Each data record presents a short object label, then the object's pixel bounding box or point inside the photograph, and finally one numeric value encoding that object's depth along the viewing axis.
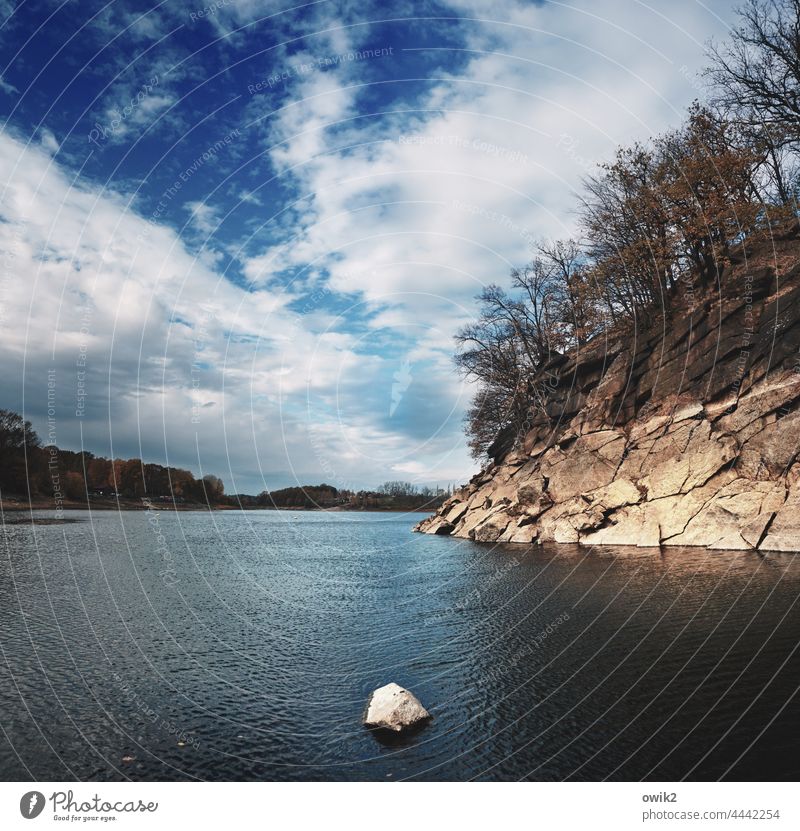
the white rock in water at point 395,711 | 10.26
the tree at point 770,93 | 33.31
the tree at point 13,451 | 106.81
